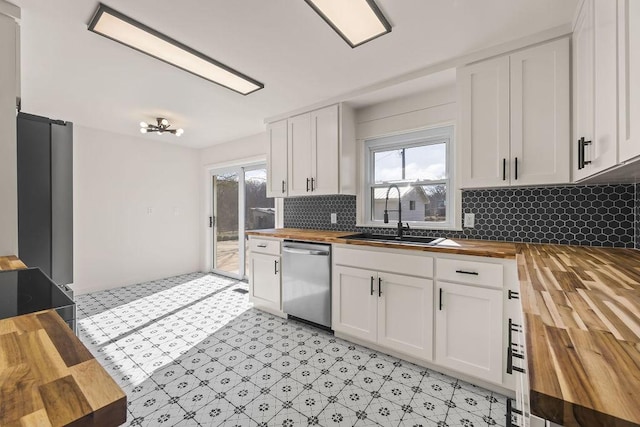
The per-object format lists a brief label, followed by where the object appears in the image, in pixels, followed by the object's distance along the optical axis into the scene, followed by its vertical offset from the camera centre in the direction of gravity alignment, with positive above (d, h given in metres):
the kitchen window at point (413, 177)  2.60 +0.37
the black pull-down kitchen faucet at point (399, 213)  2.60 -0.01
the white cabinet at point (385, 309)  2.03 -0.79
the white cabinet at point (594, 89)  1.16 +0.62
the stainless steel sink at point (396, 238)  2.47 -0.25
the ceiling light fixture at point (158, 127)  3.41 +1.08
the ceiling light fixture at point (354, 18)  1.60 +1.23
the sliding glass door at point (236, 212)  4.45 +0.00
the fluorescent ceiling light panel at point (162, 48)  1.71 +1.21
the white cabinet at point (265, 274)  3.01 -0.71
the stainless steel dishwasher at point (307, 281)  2.57 -0.69
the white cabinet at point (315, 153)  2.89 +0.67
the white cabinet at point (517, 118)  1.80 +0.67
